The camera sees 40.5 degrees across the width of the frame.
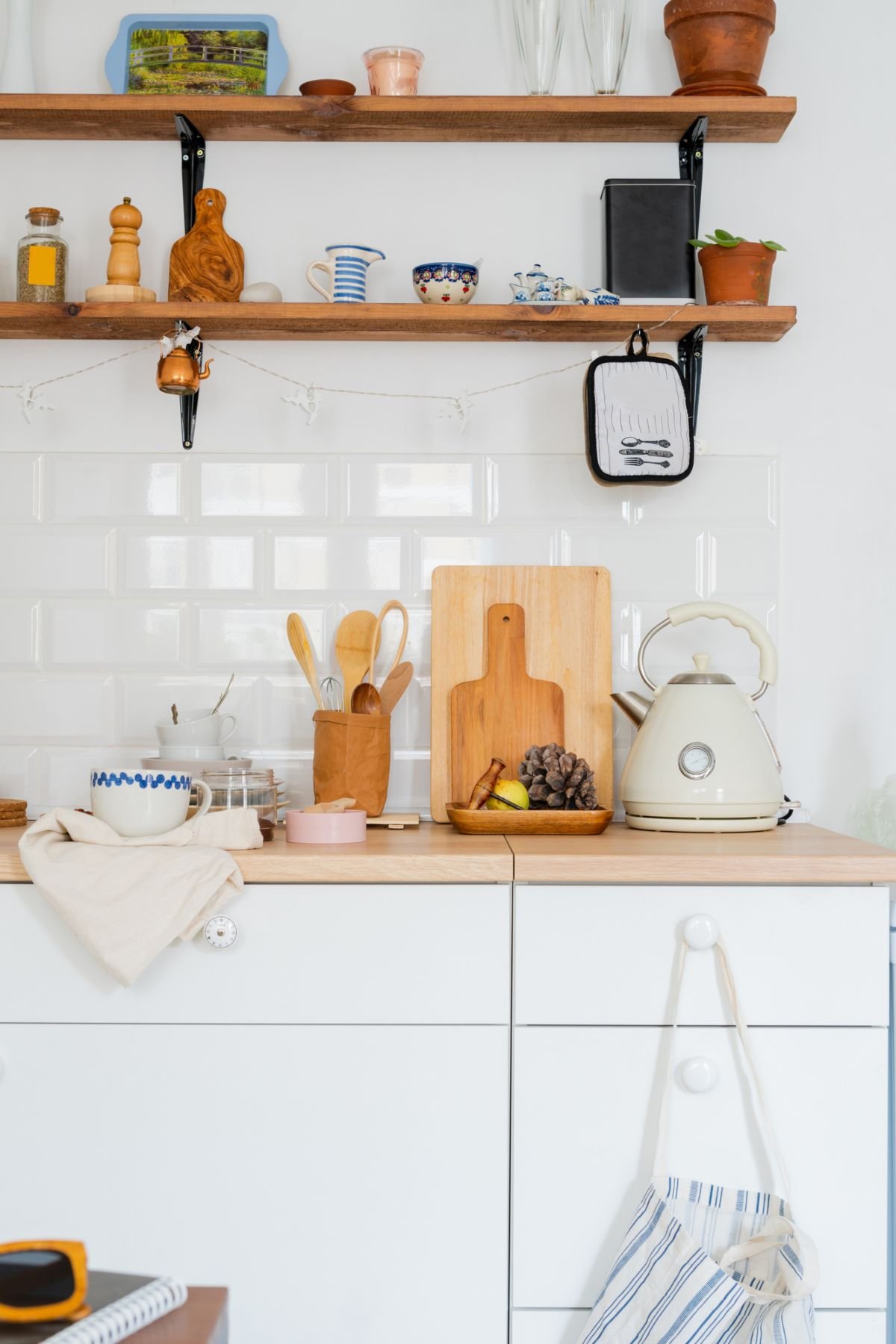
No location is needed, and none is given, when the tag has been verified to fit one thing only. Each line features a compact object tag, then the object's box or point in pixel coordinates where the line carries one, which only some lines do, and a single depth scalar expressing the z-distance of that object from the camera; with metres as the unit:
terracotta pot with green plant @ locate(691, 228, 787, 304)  1.90
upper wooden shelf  1.92
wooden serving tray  1.69
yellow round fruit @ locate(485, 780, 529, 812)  1.74
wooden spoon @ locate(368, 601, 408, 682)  1.91
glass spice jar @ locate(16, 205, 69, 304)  1.94
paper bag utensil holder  1.81
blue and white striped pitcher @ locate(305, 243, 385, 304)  1.91
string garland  2.02
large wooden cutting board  1.95
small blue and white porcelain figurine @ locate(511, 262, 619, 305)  1.87
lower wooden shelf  1.88
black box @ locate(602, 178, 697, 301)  1.97
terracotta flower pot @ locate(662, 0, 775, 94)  1.92
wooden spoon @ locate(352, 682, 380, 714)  1.87
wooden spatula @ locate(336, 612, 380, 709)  1.93
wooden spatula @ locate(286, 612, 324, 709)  1.89
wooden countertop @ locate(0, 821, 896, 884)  1.45
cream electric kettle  1.71
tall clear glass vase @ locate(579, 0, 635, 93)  1.97
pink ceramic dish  1.60
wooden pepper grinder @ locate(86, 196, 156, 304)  1.92
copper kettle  1.87
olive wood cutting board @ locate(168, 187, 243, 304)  1.93
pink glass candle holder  1.93
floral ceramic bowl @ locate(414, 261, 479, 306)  1.88
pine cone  1.72
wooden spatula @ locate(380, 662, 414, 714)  1.92
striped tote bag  1.30
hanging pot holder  1.89
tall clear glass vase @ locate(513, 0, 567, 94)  1.96
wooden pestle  1.75
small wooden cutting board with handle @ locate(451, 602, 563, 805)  1.93
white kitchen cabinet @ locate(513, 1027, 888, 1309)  1.43
